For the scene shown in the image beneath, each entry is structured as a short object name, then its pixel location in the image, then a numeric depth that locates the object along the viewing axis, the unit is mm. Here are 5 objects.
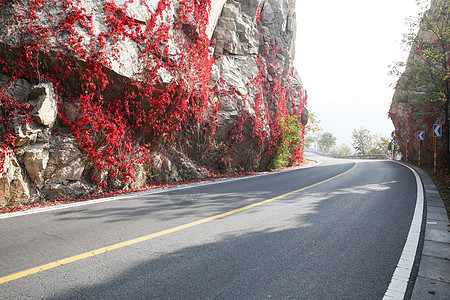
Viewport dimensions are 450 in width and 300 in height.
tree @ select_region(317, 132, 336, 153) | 99438
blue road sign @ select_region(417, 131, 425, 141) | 15664
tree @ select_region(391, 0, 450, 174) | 12820
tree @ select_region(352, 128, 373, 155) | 56362
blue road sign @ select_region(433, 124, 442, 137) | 12125
